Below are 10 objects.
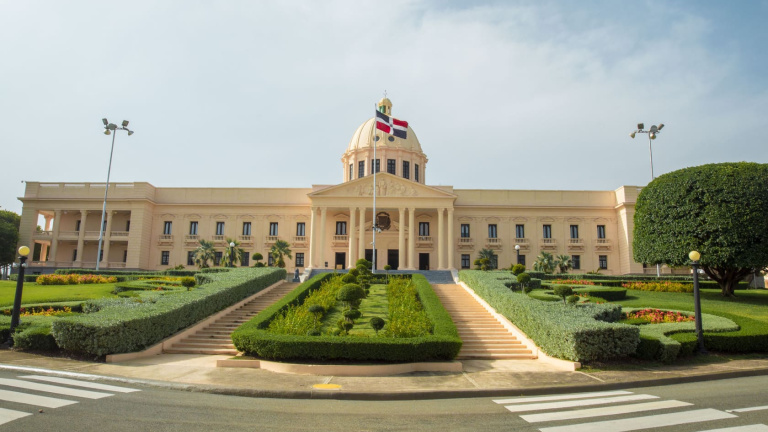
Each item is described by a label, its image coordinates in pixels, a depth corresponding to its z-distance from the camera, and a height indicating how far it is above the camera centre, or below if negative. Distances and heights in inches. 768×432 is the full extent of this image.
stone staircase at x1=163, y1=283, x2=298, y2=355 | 643.5 -79.4
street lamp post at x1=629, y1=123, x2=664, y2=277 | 1418.6 +453.3
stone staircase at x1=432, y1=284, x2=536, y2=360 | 634.2 -73.7
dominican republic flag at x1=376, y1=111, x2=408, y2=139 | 1424.7 +468.6
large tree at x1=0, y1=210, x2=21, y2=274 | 1839.3 +137.1
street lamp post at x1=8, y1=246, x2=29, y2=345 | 590.6 -35.0
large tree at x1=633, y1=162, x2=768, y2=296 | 976.9 +141.1
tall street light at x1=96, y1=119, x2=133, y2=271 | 1505.9 +469.4
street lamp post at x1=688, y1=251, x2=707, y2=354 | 569.6 -40.5
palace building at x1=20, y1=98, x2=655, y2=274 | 1895.9 +224.7
